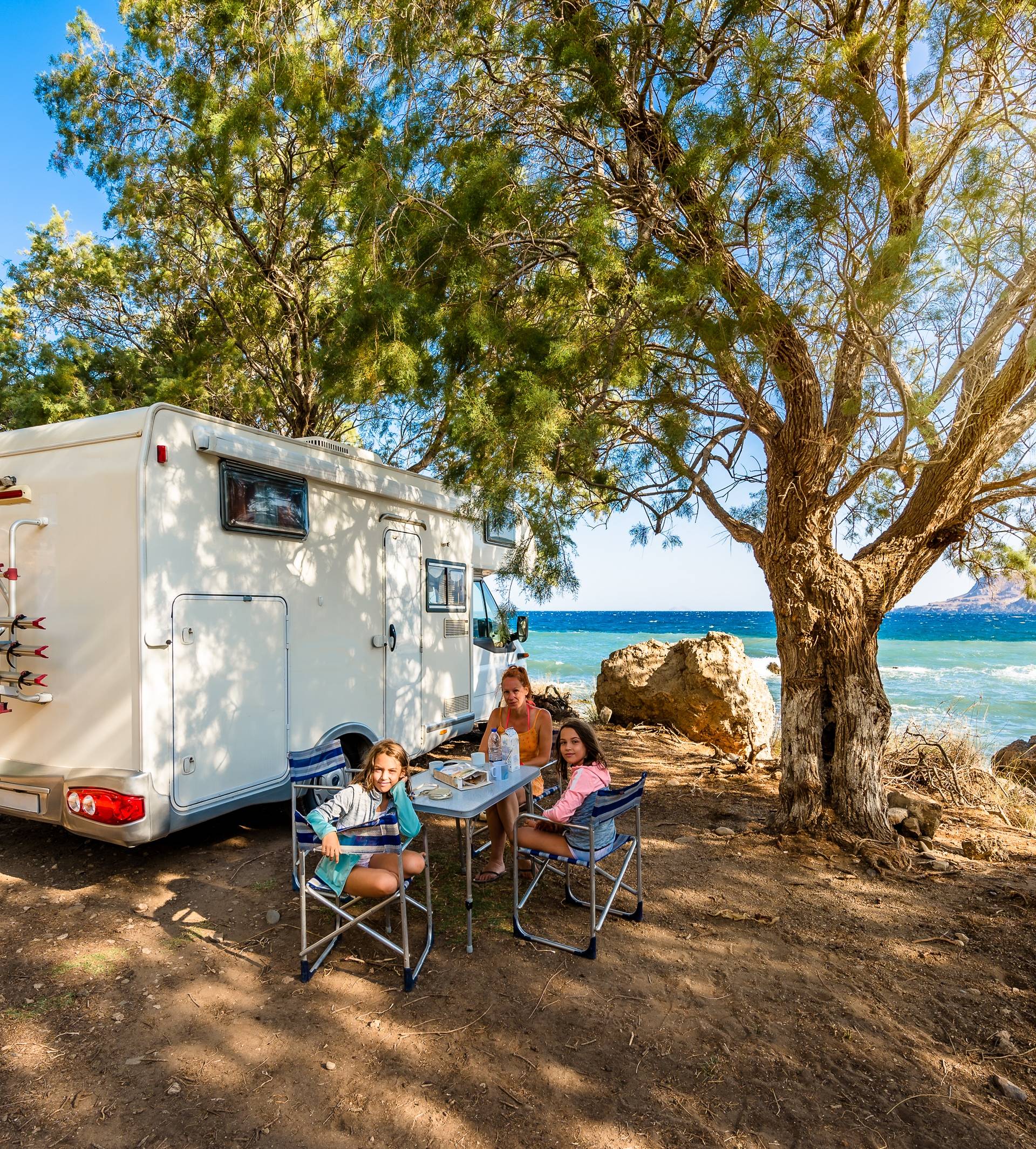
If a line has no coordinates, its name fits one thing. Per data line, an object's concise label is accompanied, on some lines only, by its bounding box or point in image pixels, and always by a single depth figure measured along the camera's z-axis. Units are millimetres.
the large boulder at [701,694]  8602
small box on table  3922
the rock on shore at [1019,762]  7785
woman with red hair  4352
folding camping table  3473
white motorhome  3752
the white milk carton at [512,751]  4227
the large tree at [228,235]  4840
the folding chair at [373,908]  3168
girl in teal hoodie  3225
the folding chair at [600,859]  3484
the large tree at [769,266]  3895
